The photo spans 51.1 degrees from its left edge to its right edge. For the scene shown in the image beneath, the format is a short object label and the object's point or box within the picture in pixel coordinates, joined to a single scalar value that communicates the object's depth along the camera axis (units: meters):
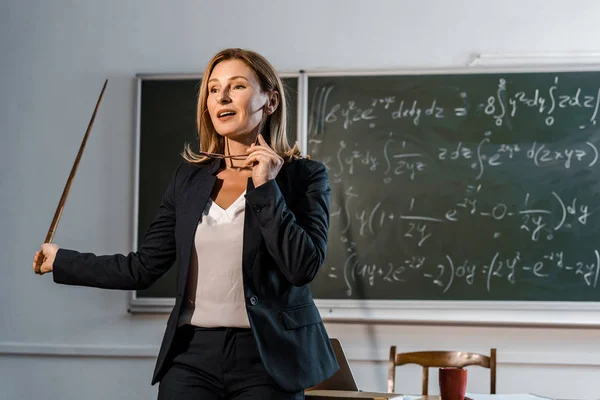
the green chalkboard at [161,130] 2.89
